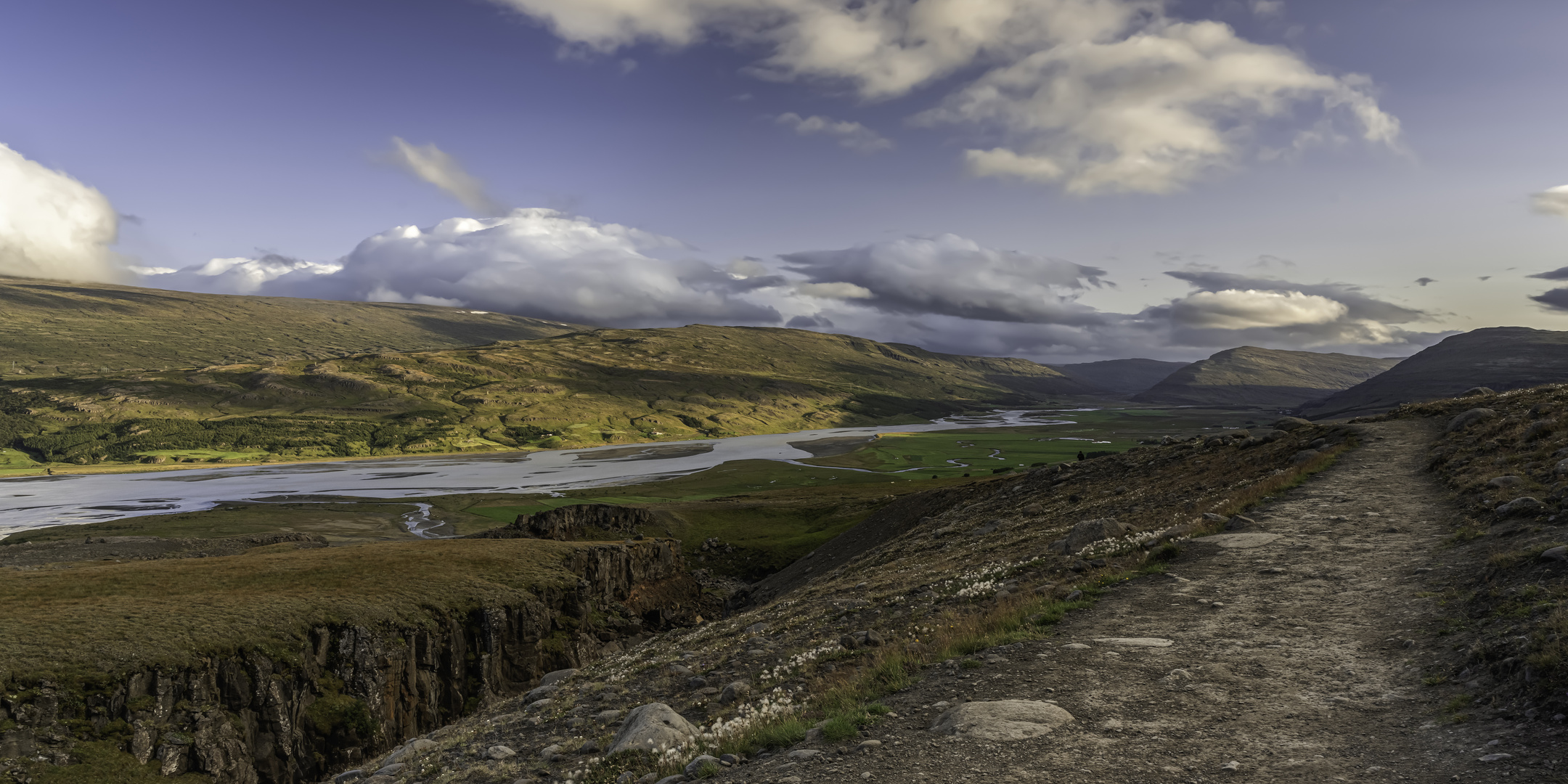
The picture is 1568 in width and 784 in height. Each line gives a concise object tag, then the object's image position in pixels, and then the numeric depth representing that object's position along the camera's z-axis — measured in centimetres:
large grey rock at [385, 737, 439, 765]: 2009
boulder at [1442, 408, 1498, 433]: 3959
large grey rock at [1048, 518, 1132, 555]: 2542
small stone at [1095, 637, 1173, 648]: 1423
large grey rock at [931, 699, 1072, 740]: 1053
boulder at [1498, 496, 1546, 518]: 1889
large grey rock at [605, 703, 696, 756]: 1291
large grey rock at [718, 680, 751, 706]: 1644
